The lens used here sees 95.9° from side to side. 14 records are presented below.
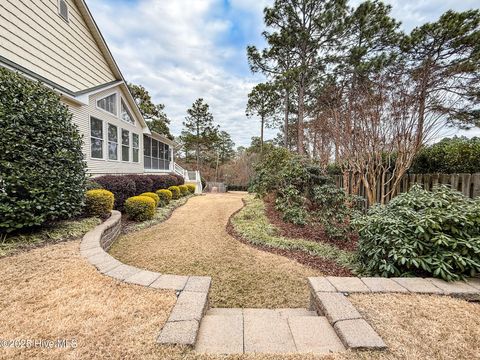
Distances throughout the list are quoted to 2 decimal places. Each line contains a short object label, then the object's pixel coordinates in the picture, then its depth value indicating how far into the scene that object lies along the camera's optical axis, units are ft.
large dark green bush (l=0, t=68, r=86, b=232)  10.94
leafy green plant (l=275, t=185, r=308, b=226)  19.95
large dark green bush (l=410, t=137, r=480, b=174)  13.84
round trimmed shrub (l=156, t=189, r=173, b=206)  31.24
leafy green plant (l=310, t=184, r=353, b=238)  16.70
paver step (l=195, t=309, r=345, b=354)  4.89
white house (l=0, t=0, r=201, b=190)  18.27
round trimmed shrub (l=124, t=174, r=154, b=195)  27.72
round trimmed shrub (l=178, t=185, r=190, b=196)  43.71
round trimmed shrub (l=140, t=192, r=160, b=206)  25.93
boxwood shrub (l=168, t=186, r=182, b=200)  38.46
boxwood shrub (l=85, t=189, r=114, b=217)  16.34
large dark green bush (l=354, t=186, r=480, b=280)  8.02
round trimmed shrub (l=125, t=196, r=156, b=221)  21.42
